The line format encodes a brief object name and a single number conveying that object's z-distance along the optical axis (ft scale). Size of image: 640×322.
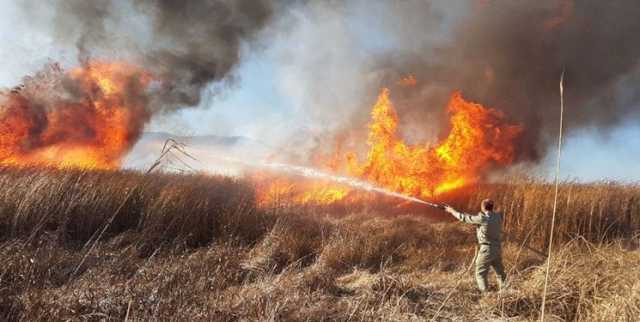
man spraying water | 19.20
